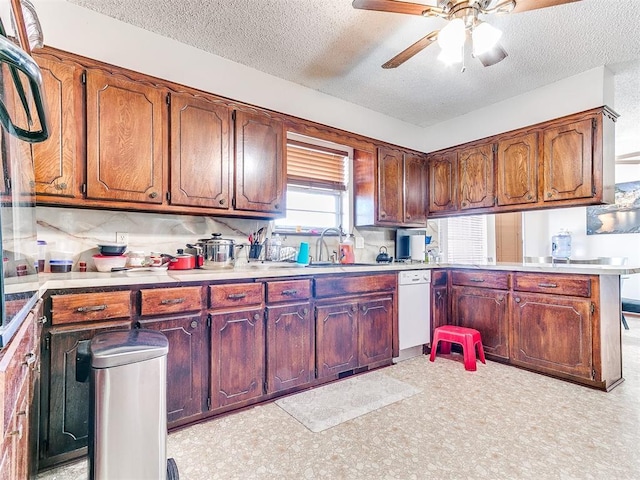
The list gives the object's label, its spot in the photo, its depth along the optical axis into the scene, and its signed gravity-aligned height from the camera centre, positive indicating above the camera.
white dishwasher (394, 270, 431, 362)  3.10 -0.66
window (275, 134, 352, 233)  3.25 +0.60
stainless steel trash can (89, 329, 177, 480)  1.38 -0.72
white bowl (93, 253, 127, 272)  2.05 -0.11
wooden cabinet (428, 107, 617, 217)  2.80 +0.72
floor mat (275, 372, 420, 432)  2.09 -1.10
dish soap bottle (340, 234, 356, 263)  3.41 -0.10
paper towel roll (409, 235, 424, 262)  3.83 -0.05
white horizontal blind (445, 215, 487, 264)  4.46 +0.04
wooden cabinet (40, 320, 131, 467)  1.58 -0.76
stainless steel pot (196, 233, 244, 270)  2.49 -0.07
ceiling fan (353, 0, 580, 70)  1.70 +1.23
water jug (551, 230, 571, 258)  4.29 -0.05
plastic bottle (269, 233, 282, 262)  2.97 -0.06
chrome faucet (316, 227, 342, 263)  3.35 -0.01
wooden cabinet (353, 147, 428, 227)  3.54 +0.61
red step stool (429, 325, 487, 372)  2.93 -0.90
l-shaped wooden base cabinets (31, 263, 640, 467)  1.65 -0.58
